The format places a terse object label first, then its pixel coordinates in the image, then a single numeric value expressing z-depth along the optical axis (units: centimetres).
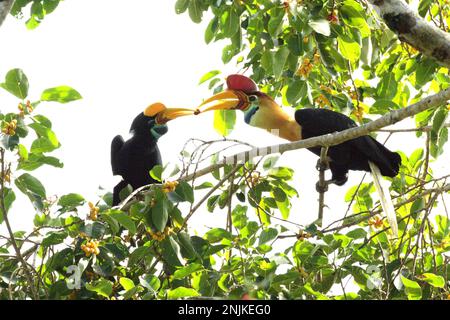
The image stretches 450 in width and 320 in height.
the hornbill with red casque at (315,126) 987
